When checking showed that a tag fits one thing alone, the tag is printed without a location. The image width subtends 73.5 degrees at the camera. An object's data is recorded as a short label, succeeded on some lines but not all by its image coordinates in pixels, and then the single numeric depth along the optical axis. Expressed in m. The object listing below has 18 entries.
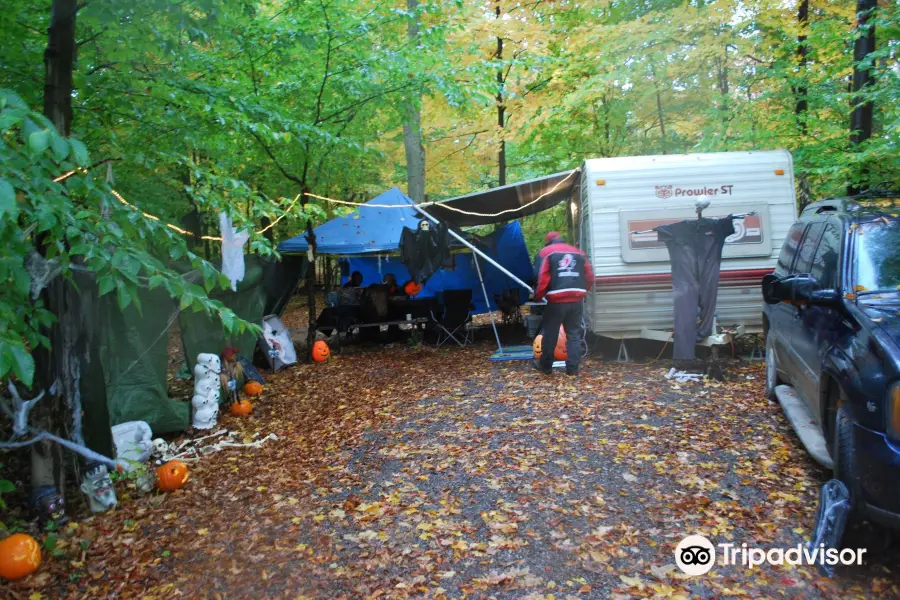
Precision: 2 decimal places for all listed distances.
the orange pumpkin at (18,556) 3.75
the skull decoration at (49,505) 4.32
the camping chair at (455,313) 11.66
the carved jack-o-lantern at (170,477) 5.00
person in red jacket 7.74
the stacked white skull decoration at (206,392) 6.57
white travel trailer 8.21
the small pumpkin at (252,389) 8.06
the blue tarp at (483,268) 12.33
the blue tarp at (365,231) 11.24
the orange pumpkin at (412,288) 12.09
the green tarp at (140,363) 5.68
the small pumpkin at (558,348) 8.76
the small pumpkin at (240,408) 7.23
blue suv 2.89
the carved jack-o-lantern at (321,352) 10.62
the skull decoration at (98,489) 4.62
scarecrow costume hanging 7.47
